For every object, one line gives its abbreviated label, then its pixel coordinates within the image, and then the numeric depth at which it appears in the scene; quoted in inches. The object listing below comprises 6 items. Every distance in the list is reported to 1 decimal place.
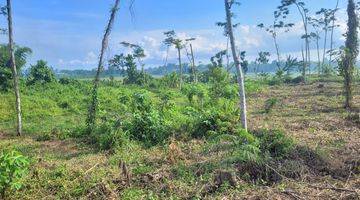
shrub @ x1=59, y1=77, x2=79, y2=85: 1339.9
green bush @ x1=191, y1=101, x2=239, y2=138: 514.6
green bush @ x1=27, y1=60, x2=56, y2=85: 1239.7
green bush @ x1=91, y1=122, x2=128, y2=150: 484.1
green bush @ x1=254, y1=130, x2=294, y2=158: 374.6
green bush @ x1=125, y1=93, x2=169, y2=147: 510.4
